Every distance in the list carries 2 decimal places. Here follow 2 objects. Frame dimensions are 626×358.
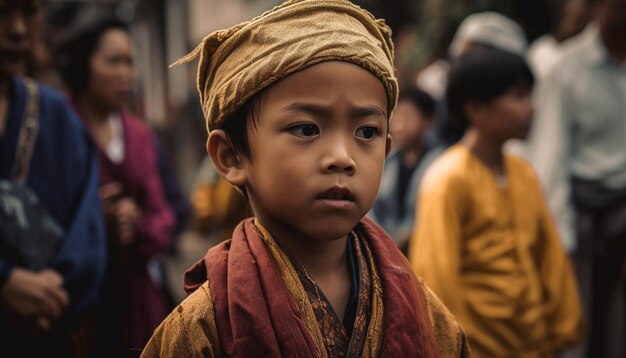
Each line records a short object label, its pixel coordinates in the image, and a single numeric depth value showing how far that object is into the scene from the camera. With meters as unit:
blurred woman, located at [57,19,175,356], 4.14
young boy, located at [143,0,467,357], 1.89
